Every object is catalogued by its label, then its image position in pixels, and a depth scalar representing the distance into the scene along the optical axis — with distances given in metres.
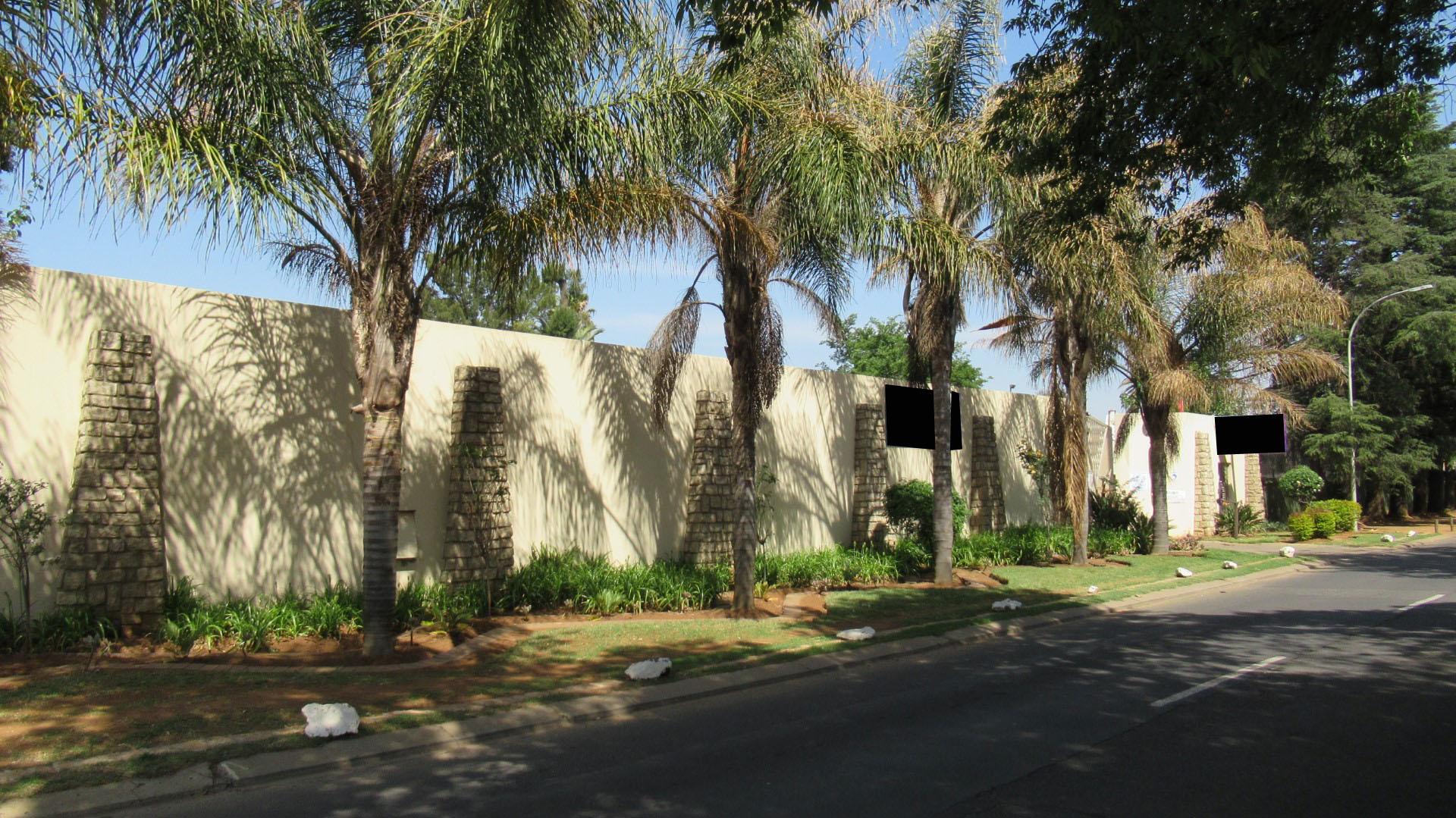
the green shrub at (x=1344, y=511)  32.16
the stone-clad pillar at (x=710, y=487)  15.98
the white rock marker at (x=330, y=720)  6.99
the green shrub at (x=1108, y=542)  23.31
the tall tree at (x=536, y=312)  34.62
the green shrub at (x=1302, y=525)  30.58
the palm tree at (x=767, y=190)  11.93
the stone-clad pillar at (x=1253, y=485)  36.06
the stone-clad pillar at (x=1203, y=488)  31.92
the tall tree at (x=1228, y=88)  8.20
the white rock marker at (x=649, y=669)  9.23
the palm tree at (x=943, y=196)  14.36
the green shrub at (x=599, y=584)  13.07
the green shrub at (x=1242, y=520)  33.00
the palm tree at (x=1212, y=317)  22.33
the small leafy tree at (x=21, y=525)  8.88
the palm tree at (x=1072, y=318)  16.45
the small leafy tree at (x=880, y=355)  43.97
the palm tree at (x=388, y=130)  8.45
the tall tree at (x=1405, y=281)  35.06
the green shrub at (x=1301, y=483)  33.81
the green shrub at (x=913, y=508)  19.12
